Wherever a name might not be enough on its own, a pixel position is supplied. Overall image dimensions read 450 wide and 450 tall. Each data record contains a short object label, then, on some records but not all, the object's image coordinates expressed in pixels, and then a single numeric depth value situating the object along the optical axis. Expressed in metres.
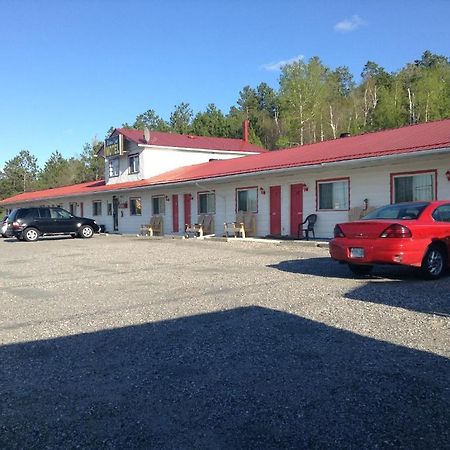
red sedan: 8.63
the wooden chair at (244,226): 21.74
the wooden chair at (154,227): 27.75
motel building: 16.38
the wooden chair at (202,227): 23.73
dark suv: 25.14
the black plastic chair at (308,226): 18.92
